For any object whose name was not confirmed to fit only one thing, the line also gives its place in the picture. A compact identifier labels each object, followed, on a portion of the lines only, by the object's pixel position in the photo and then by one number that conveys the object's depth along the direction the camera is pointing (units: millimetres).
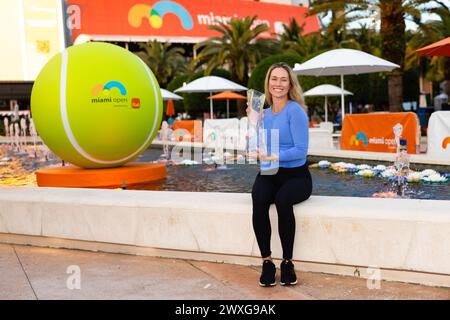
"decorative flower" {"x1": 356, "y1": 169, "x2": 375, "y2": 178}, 8398
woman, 4500
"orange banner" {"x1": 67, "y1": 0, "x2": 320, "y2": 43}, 53594
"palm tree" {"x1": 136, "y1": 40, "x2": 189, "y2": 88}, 49688
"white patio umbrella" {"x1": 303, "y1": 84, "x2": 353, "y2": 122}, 23859
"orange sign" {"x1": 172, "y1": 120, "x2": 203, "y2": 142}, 19375
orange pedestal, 8198
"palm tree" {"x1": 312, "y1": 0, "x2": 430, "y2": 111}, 20406
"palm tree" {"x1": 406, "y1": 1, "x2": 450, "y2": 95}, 24141
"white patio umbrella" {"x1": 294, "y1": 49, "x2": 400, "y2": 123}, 15412
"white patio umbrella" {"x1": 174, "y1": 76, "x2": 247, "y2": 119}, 25094
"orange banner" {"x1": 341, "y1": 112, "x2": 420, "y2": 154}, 12375
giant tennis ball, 7805
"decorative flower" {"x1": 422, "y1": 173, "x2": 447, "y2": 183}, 7668
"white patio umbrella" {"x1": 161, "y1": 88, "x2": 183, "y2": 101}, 28859
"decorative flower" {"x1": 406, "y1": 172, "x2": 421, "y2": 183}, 7746
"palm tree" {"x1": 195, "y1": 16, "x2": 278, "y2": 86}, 36031
